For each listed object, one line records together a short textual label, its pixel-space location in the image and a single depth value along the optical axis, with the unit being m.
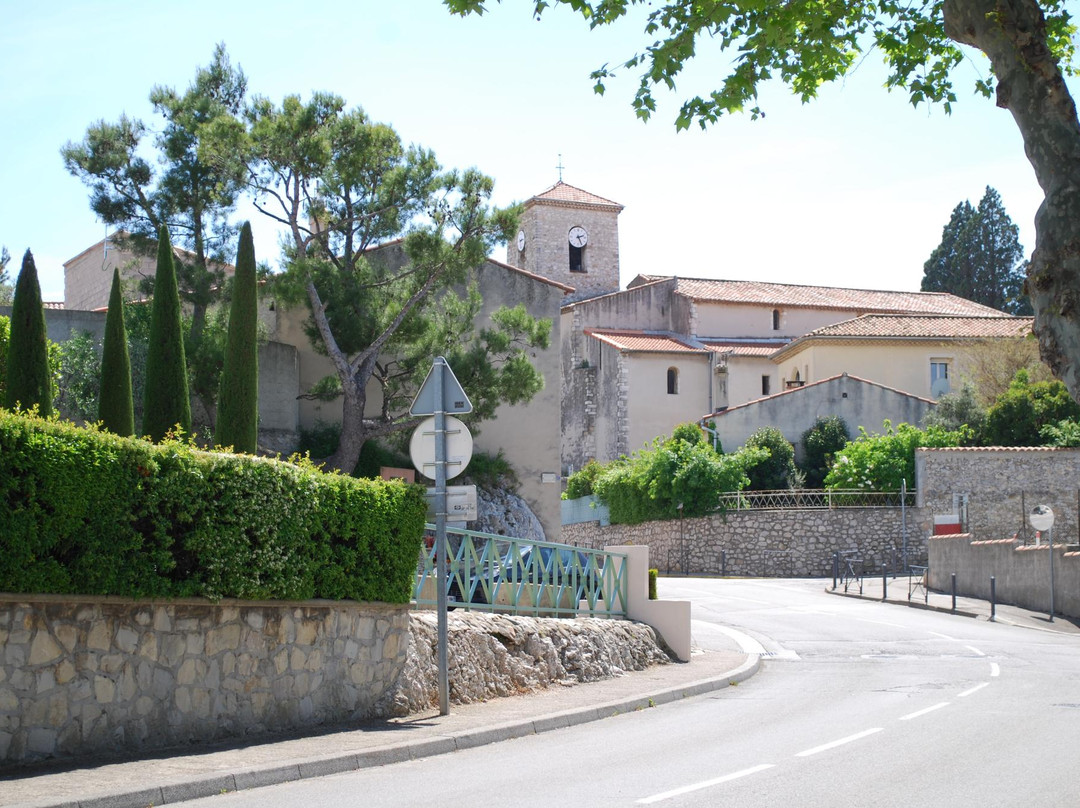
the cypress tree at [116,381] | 20.00
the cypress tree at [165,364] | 20.48
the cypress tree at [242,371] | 22.11
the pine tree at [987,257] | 78.56
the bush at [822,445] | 48.97
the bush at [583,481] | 53.62
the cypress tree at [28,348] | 19.28
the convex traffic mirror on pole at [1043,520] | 29.34
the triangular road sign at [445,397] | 11.73
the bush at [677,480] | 43.44
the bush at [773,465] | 46.94
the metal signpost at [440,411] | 11.69
